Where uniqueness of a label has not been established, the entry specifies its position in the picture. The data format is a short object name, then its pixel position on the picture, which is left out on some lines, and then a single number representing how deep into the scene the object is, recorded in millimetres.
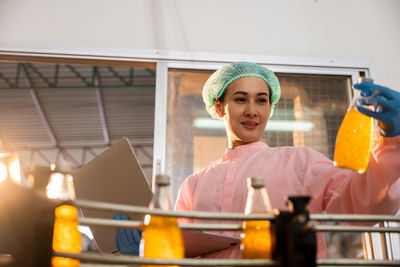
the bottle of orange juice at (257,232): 656
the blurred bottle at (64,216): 586
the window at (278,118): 2430
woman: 866
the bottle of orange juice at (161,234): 666
